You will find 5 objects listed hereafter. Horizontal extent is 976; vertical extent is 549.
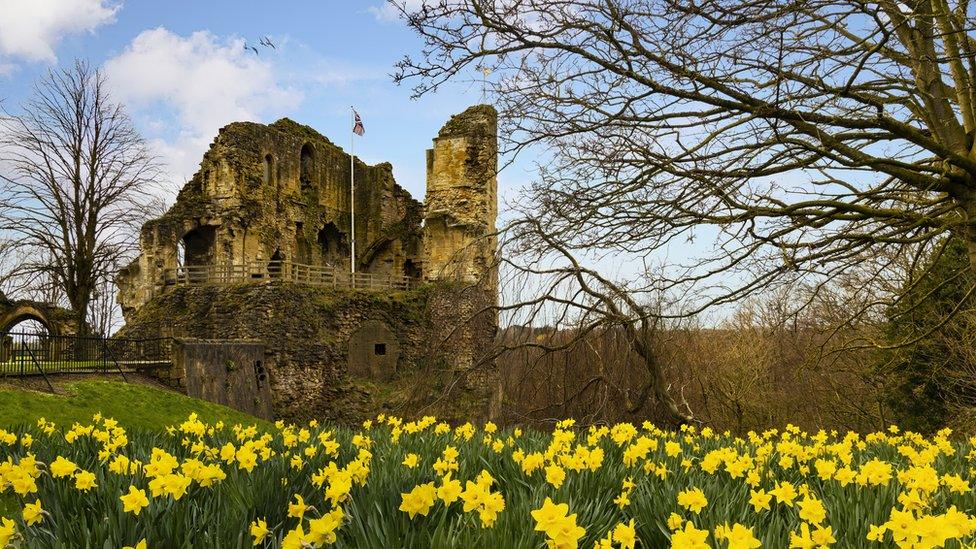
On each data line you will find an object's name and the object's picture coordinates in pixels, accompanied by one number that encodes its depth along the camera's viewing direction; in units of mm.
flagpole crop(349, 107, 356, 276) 35344
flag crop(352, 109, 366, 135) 35253
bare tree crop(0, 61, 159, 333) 26500
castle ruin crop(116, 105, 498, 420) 26328
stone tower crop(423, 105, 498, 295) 30219
